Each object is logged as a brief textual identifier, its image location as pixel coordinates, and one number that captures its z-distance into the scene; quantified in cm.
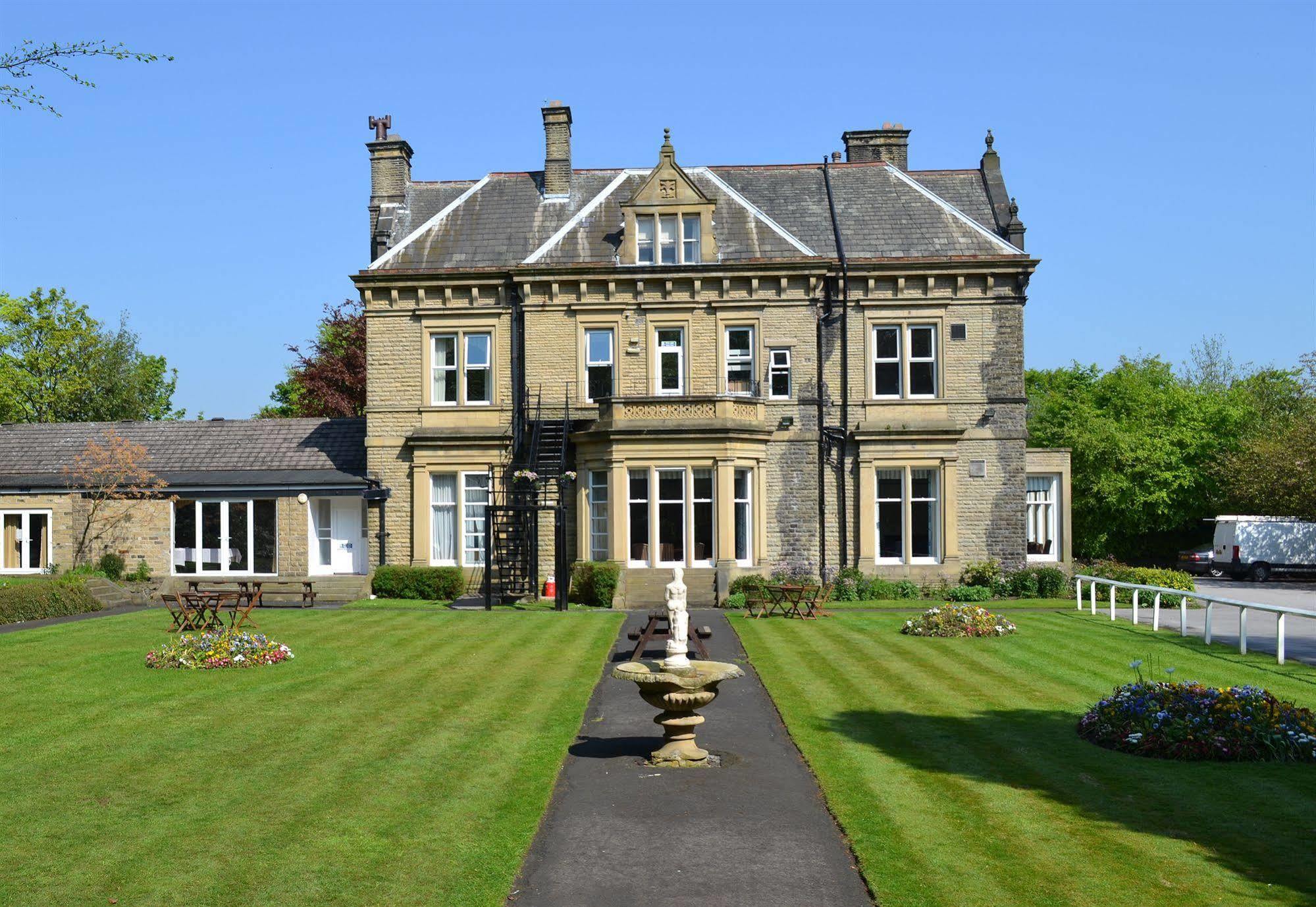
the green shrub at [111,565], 3075
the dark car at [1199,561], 4425
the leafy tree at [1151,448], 4766
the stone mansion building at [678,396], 2986
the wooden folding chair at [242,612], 2002
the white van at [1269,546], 4216
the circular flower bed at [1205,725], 1140
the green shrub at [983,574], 2977
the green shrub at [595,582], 2722
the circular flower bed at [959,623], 2098
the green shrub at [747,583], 2780
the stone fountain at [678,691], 1138
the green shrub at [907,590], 2931
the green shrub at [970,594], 2905
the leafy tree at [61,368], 5072
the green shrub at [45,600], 2358
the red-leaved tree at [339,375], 4916
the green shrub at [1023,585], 2978
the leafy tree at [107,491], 3144
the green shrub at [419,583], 2973
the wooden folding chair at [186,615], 1980
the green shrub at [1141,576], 2622
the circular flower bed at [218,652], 1684
